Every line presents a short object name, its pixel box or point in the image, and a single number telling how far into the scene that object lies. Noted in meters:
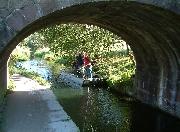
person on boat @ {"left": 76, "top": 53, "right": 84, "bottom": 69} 25.89
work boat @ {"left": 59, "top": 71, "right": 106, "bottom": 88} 22.62
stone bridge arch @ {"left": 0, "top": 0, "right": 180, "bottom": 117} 7.61
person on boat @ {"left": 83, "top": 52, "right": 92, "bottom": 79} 23.45
